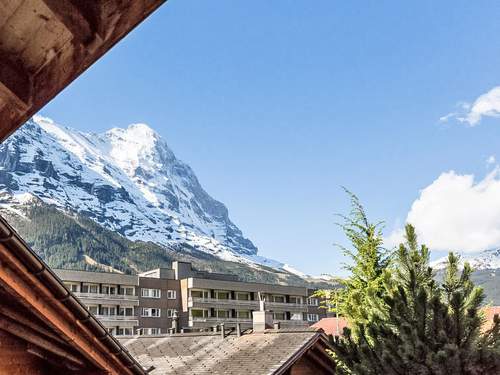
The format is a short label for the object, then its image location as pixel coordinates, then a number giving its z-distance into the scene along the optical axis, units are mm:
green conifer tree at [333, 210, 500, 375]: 6992
